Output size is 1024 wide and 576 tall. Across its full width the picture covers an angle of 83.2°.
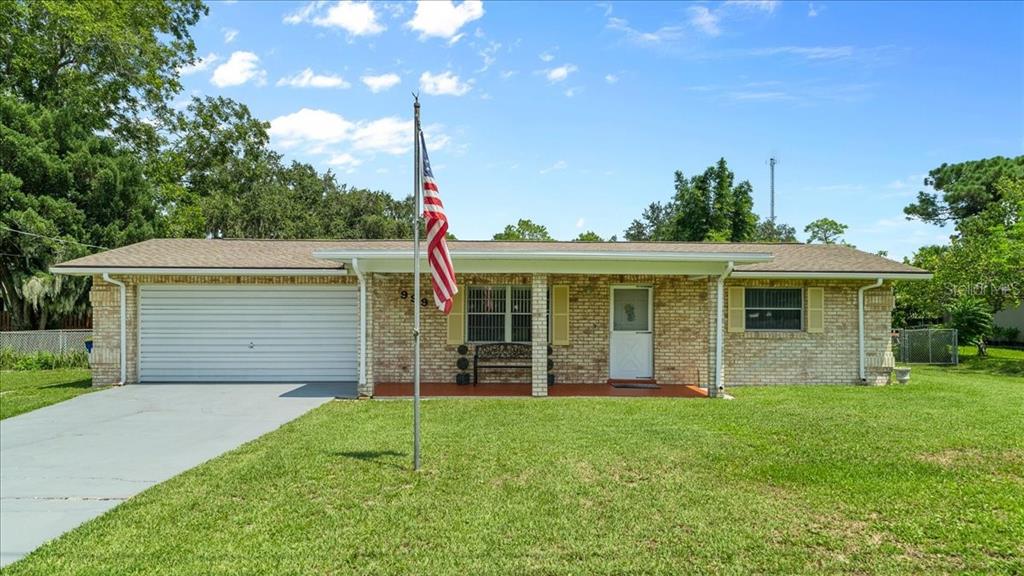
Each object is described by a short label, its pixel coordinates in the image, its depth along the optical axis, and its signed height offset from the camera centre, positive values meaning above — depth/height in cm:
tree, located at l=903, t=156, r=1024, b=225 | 2947 +582
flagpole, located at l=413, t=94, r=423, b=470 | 569 +28
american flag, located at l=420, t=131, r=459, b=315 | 582 +56
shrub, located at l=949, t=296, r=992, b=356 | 1909 -81
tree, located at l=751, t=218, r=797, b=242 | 4713 +610
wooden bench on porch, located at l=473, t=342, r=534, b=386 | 1177 -118
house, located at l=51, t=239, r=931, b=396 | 1205 -61
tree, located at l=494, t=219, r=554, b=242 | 4038 +468
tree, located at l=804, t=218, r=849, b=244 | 3925 +456
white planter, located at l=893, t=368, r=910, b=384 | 1220 -164
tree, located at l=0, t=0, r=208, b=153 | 2089 +923
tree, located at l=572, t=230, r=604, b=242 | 4244 +450
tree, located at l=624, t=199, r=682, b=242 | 5541 +735
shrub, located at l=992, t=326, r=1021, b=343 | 2372 -153
